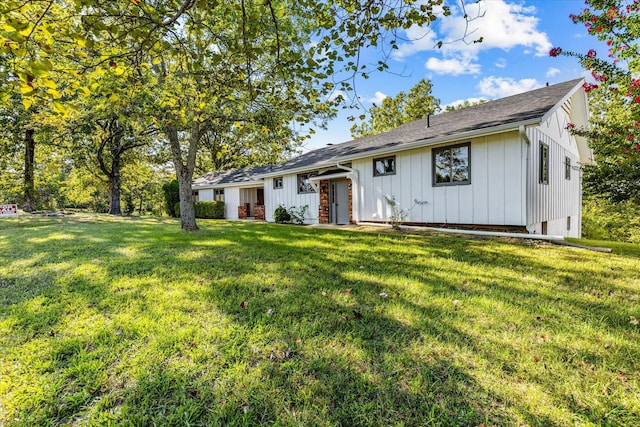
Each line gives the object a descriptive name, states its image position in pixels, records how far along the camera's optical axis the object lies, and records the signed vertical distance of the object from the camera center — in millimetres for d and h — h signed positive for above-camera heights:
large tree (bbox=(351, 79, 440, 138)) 25719 +8679
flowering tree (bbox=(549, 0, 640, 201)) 6977 +3298
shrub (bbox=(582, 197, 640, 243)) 17641 -1632
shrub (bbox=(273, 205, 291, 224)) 14883 -445
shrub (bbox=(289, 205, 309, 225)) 14423 -350
